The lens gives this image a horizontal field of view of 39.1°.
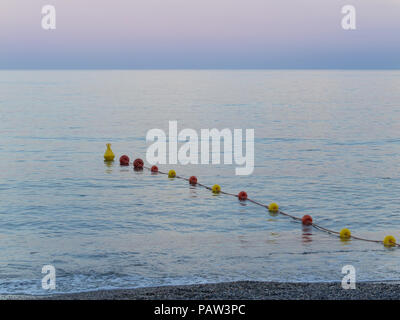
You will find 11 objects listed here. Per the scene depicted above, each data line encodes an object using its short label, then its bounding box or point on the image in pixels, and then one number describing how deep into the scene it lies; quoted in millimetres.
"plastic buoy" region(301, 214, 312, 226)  16016
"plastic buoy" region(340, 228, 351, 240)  14578
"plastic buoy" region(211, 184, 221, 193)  20953
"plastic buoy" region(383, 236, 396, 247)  13625
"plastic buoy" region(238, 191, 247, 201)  19750
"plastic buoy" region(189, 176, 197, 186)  22562
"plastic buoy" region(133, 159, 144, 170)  26469
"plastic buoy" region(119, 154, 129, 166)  27844
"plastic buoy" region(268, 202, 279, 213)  17891
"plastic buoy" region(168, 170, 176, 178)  24203
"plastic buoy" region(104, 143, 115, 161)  28847
